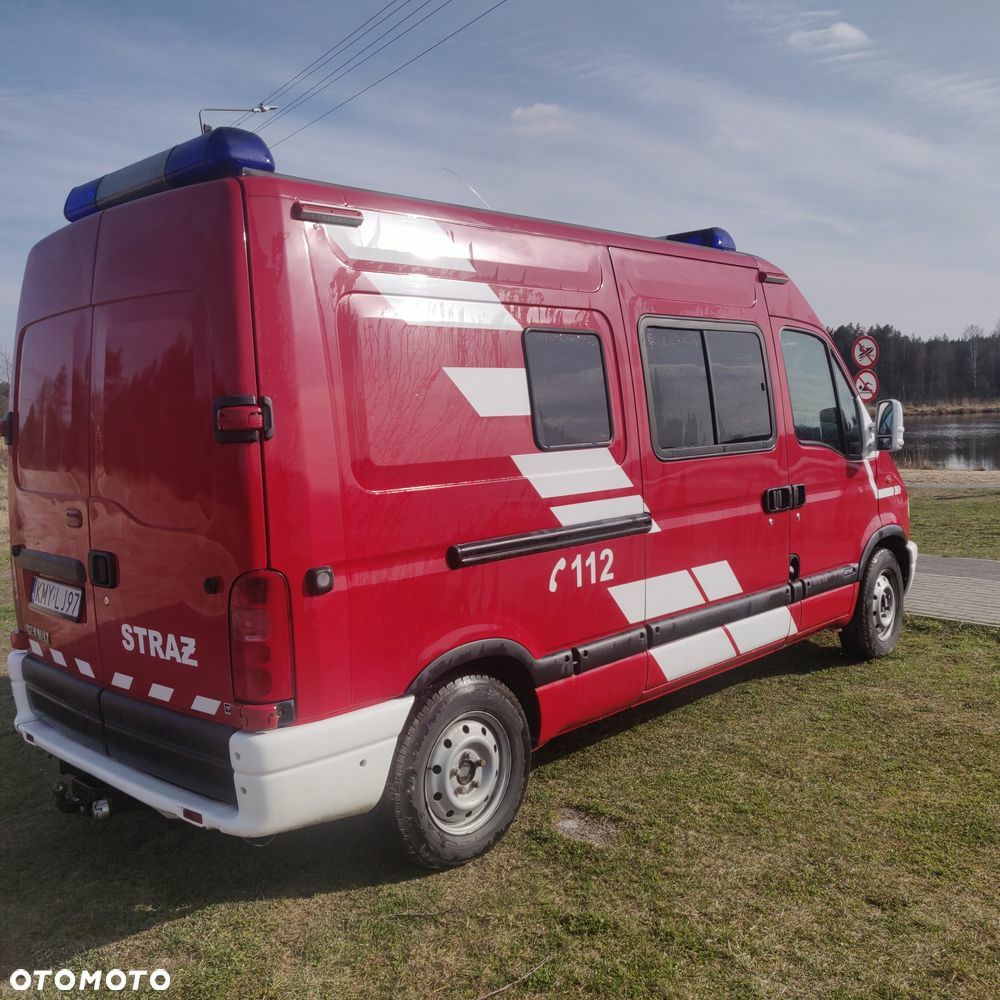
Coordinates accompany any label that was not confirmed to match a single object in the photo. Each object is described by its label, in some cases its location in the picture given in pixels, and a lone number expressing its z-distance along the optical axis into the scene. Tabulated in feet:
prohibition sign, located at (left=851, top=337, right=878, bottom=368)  38.40
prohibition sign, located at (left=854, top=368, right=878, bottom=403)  37.68
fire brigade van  10.06
